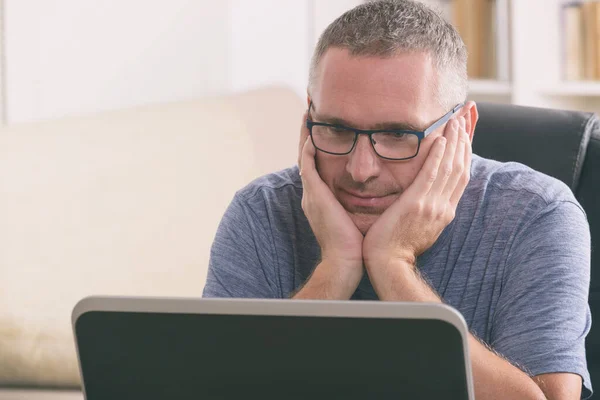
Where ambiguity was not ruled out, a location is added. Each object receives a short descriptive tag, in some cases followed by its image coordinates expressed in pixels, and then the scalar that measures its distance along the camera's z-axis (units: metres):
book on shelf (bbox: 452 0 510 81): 4.17
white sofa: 3.13
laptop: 2.31
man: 2.74
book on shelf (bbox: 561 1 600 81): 3.98
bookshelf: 4.04
